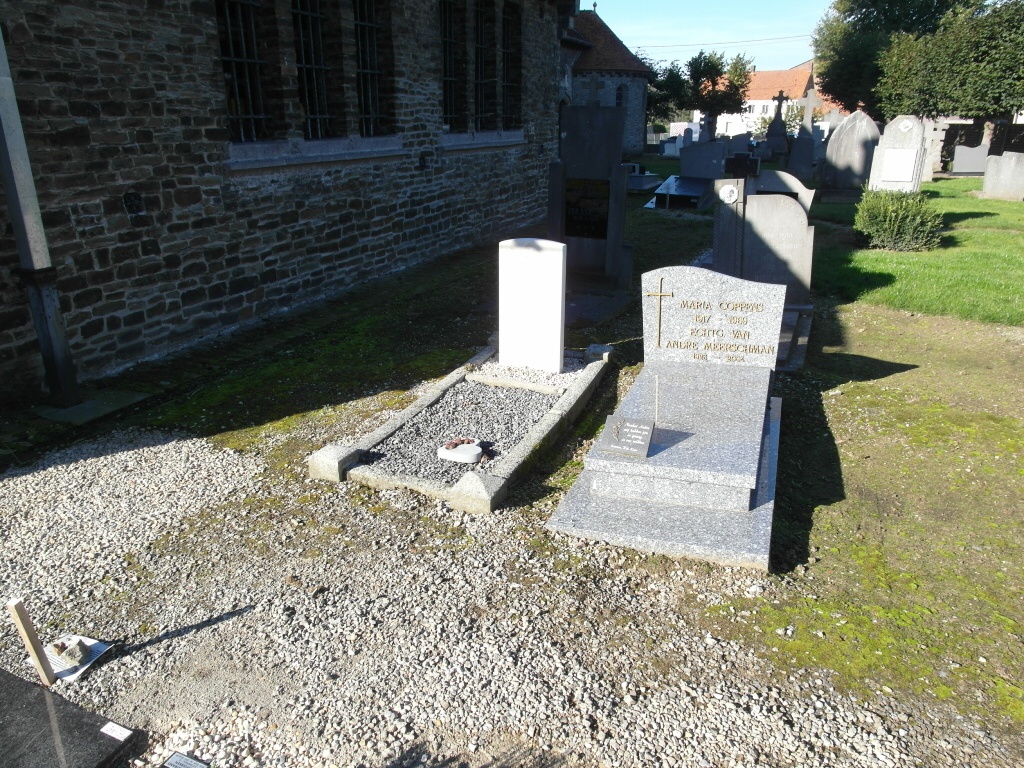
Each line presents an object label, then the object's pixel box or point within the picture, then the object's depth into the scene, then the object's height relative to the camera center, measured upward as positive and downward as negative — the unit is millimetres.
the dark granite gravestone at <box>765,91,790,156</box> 28109 -73
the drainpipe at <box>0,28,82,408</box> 5344 -932
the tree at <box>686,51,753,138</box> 41250 +2786
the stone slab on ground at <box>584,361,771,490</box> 4434 -1908
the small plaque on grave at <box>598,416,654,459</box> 4547 -1894
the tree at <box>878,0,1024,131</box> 22875 +2223
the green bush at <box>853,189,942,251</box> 12191 -1403
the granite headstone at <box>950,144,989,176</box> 24359 -798
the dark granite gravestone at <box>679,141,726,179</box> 19453 -695
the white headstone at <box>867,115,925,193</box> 14242 -391
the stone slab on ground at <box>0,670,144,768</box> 2742 -2307
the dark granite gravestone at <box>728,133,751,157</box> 22856 -319
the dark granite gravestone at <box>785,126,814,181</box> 19203 -565
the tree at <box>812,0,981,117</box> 35438 +5994
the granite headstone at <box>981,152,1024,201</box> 17891 -963
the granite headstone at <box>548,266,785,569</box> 4293 -1941
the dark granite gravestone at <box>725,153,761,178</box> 17047 -736
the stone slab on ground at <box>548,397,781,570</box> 4082 -2279
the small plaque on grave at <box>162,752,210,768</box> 2814 -2396
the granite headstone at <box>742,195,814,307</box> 8664 -1309
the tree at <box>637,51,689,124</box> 41688 +2467
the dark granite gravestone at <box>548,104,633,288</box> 9680 -833
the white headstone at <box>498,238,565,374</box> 6508 -1523
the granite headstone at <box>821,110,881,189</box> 18016 -433
